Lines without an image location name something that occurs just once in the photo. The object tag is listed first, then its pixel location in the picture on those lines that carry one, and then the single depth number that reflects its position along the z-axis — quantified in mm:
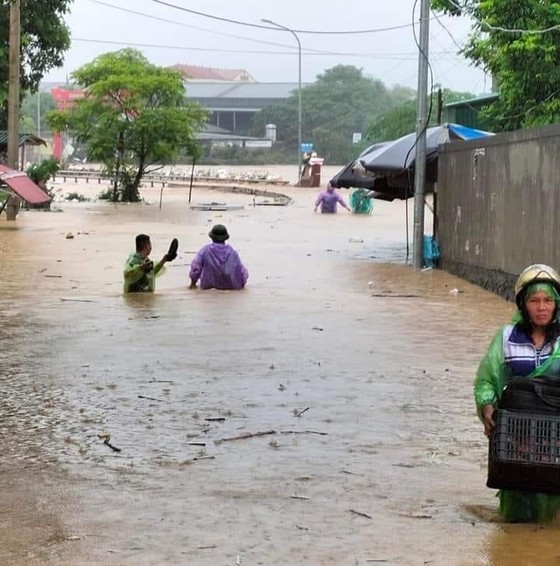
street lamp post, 58925
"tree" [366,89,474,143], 67438
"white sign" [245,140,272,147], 103125
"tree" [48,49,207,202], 45344
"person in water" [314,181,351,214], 39781
